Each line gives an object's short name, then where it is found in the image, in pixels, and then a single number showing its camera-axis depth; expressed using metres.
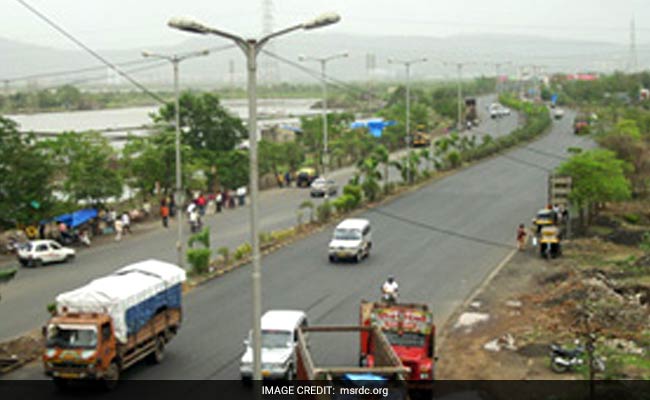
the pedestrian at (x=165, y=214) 42.44
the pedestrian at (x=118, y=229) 39.53
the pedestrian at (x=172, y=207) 45.91
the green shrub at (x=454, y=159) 63.41
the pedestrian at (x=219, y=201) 47.47
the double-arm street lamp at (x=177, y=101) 27.77
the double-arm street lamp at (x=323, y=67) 42.59
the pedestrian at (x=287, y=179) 60.34
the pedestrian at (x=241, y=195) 49.72
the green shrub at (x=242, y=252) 33.12
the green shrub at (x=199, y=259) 29.94
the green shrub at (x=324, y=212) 42.19
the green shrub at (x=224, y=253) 31.92
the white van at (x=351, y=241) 32.75
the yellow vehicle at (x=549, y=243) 33.47
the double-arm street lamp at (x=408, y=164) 54.04
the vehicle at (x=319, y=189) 52.81
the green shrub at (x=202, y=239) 30.77
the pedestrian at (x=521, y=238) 35.44
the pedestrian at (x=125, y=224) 40.52
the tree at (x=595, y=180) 38.06
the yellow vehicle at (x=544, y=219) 36.31
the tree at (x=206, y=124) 54.38
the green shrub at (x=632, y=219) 42.69
